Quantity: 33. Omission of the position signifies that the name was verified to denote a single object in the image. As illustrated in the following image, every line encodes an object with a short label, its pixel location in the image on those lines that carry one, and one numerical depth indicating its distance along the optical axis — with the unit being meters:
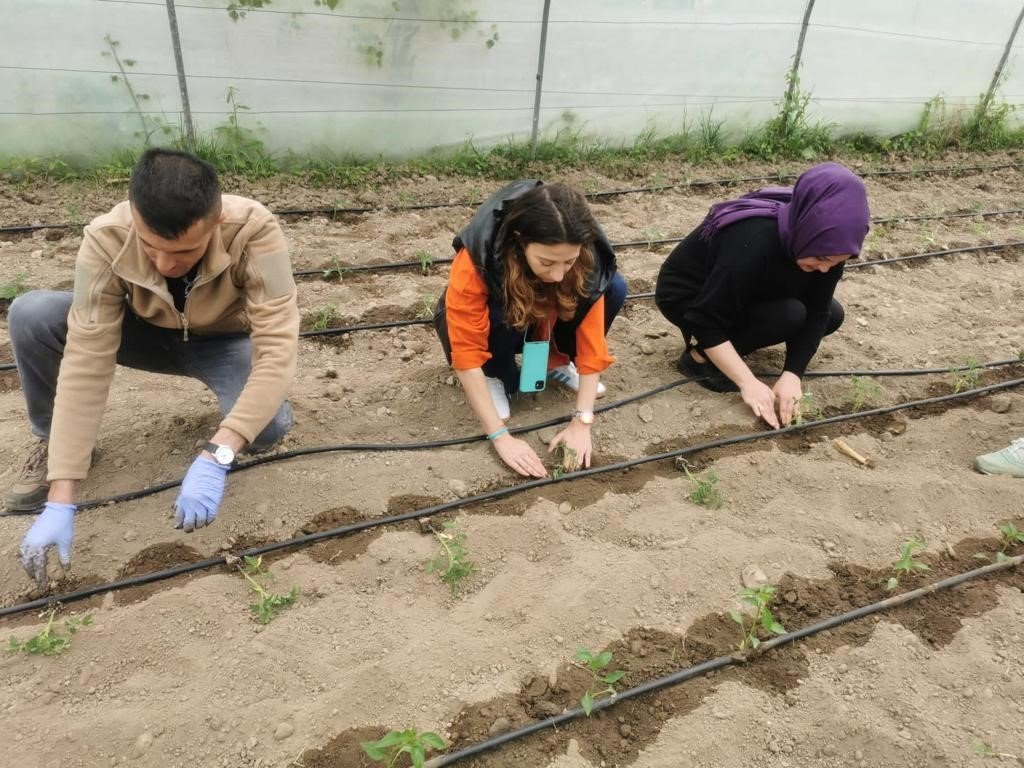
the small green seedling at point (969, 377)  3.10
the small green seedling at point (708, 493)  2.40
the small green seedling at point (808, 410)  2.85
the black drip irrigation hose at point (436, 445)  2.30
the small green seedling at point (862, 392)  2.95
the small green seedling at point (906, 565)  2.09
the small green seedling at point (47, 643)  1.80
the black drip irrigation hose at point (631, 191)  4.01
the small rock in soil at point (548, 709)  1.77
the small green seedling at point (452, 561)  2.07
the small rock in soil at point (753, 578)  2.12
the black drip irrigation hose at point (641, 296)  3.22
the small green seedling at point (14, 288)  3.28
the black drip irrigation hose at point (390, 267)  3.70
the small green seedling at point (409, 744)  1.53
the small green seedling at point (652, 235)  4.29
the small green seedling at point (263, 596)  1.94
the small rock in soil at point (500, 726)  1.73
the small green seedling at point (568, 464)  2.47
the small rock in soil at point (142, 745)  1.65
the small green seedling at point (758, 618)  1.85
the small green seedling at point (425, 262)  3.81
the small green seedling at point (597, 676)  1.73
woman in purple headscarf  2.33
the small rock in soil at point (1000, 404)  2.98
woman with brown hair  2.03
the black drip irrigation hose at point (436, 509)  1.99
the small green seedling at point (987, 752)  1.70
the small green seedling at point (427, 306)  3.43
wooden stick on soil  2.61
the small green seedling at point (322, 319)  3.26
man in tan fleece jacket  1.72
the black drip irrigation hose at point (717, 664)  1.69
